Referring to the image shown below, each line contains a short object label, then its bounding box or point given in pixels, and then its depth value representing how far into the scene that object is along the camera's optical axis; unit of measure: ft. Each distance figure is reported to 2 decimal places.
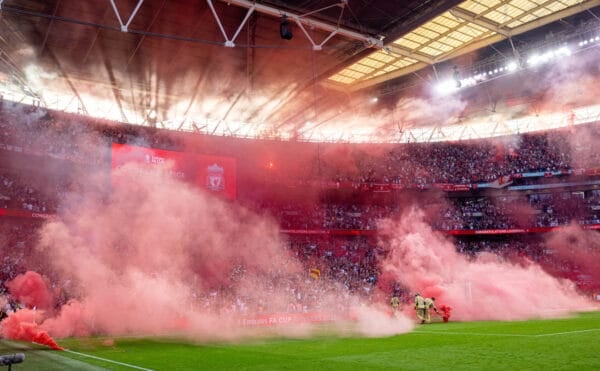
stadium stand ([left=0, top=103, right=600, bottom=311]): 89.04
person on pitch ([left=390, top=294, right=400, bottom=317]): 74.82
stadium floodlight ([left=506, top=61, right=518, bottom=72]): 79.47
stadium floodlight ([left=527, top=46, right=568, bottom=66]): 75.77
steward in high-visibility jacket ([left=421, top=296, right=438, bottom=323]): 66.80
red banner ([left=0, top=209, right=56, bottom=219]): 82.55
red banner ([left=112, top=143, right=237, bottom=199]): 81.10
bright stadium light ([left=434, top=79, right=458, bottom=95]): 79.61
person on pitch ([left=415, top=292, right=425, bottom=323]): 66.54
